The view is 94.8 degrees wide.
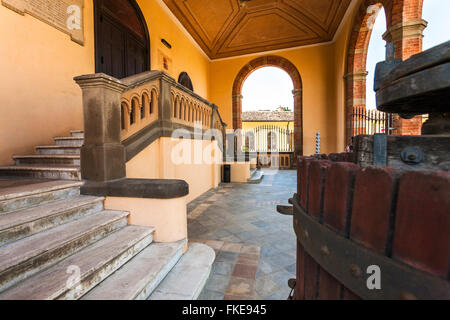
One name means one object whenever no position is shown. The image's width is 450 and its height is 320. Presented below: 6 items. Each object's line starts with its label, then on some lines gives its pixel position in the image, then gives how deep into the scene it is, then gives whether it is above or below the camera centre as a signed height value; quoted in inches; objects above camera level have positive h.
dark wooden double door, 182.4 +119.1
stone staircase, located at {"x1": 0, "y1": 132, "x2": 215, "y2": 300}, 47.4 -27.2
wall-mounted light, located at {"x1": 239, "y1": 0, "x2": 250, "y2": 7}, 290.4 +217.8
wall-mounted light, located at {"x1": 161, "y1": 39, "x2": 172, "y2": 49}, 270.3 +152.1
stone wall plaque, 125.6 +99.4
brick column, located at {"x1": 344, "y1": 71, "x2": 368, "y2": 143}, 290.5 +86.9
